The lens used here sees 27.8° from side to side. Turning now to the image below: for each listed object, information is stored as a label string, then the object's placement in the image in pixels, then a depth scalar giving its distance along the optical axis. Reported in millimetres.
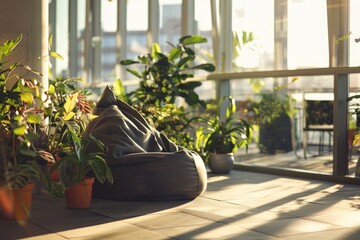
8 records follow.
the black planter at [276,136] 7758
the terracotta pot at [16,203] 4691
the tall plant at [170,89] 7750
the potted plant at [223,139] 7578
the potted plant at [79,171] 4914
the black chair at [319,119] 7230
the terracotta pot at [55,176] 6010
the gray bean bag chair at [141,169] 5465
